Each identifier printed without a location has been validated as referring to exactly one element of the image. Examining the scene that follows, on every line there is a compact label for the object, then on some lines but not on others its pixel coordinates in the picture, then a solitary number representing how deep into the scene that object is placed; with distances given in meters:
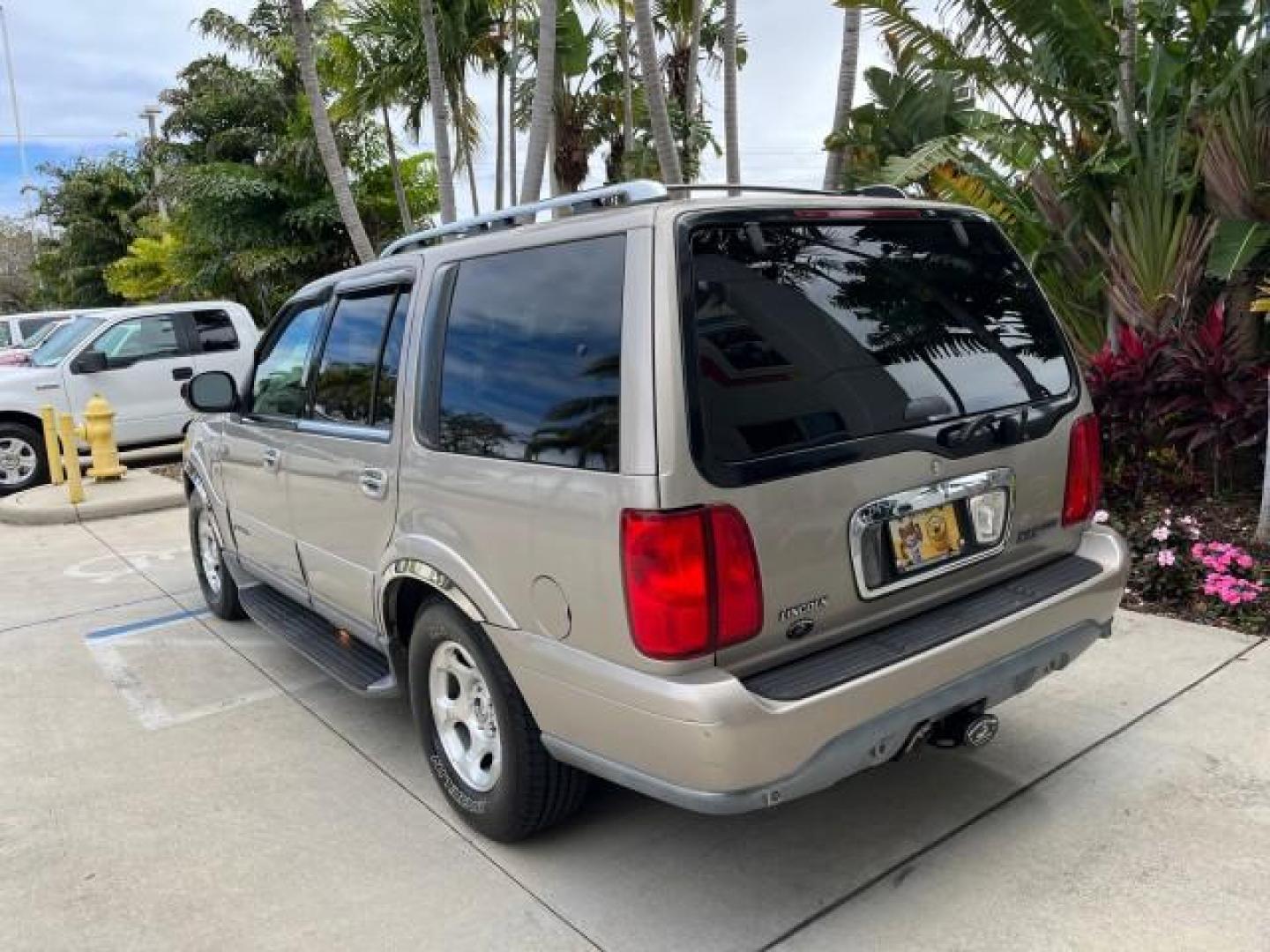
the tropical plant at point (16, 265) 57.95
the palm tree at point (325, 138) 10.17
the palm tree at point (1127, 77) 6.54
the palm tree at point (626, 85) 13.66
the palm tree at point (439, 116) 10.55
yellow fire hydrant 9.56
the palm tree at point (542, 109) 8.77
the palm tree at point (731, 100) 10.15
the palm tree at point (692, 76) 11.92
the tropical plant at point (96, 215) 33.81
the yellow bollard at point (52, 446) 9.53
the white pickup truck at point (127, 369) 10.55
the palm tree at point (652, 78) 8.01
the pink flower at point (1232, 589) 4.50
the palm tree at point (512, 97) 13.18
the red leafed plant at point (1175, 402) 5.38
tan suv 2.34
